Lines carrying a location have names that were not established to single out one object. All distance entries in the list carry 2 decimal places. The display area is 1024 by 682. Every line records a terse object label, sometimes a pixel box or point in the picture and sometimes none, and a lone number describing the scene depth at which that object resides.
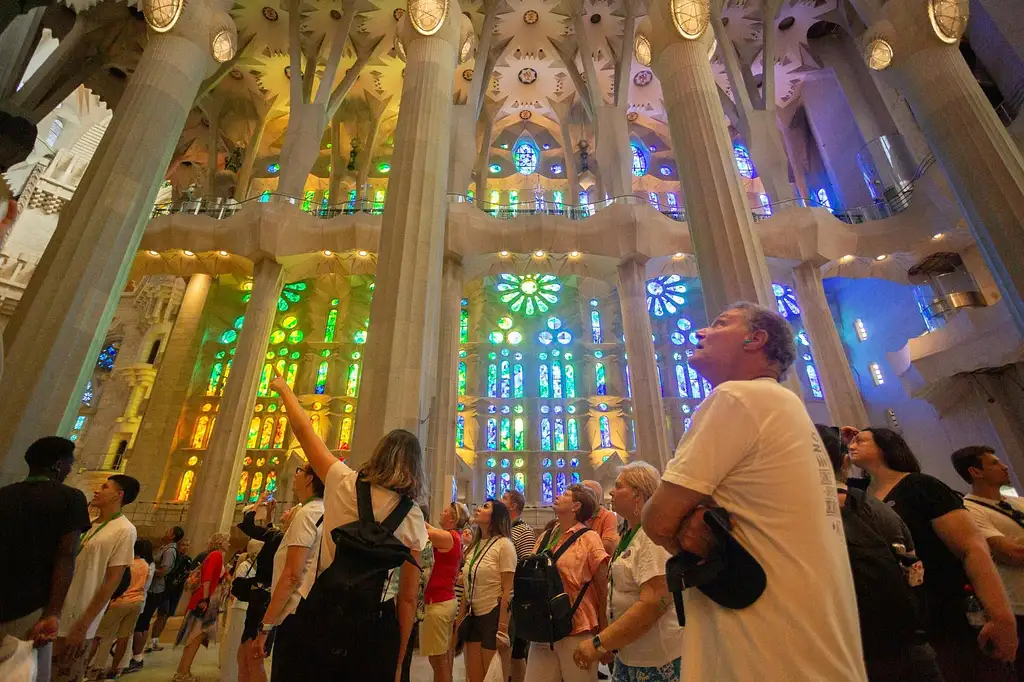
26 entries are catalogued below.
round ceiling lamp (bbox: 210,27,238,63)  10.80
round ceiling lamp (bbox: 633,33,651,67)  12.00
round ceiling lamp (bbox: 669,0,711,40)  9.91
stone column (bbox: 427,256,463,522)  11.02
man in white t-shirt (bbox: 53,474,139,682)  3.12
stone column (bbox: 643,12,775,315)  8.05
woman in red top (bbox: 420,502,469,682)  3.87
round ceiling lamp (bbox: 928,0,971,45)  10.15
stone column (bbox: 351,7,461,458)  7.84
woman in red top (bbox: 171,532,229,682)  4.87
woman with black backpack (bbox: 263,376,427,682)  1.86
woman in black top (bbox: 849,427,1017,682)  2.17
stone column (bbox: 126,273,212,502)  15.88
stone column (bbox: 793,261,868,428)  11.97
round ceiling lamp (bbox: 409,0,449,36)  10.74
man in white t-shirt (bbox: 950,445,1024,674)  2.56
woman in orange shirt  2.68
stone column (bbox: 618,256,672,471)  12.16
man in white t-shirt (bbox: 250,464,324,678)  2.36
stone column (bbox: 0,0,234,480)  7.05
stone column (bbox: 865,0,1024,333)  8.48
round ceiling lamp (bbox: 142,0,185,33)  10.10
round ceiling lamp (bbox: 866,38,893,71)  10.83
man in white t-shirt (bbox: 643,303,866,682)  1.14
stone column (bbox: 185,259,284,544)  11.33
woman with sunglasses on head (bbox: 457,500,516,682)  3.76
